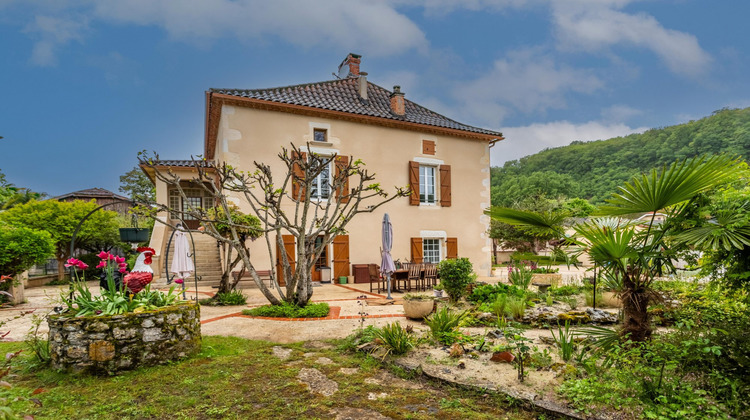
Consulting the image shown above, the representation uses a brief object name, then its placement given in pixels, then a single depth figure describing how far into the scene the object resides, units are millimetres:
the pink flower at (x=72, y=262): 4478
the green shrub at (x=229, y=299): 8656
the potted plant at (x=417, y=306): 6730
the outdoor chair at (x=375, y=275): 10633
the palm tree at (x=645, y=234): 3209
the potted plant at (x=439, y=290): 8539
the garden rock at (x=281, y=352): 4822
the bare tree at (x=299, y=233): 7021
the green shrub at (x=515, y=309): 6453
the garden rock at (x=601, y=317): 6324
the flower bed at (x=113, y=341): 4141
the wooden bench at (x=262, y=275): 11469
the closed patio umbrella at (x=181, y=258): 8945
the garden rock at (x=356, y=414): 3158
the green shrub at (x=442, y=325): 5083
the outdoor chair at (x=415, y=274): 10359
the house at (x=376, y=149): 11969
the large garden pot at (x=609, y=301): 7516
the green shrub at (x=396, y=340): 4652
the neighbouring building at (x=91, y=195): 24762
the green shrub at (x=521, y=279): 8600
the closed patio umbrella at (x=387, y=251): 9258
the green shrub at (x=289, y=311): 7121
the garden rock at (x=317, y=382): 3743
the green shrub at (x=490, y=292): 7605
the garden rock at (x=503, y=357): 4238
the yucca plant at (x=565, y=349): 4070
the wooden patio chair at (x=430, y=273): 10711
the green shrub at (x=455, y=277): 7883
